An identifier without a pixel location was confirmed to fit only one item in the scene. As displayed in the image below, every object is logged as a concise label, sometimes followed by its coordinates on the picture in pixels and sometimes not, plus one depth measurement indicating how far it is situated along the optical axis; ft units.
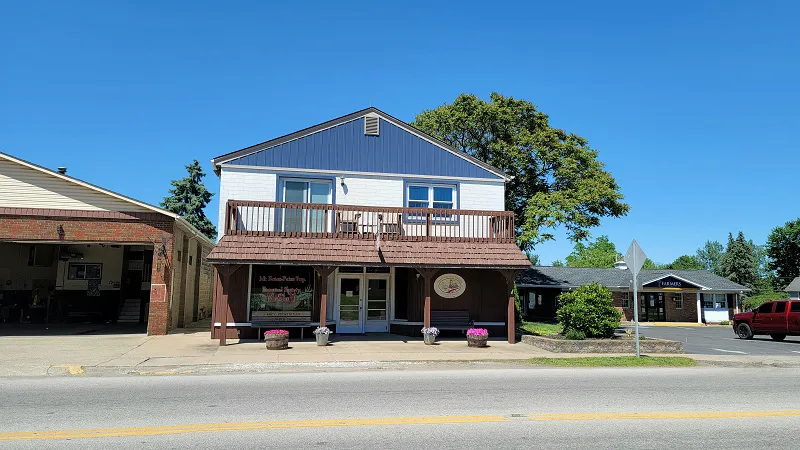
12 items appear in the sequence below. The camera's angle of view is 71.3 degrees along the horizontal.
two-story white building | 56.75
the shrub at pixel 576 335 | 54.24
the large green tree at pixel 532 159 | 97.14
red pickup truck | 73.51
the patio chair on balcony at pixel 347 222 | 59.06
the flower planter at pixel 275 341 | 49.97
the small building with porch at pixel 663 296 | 129.39
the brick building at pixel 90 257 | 57.31
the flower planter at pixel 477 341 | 54.60
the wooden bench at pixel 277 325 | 57.30
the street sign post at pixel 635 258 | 47.47
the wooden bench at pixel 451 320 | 62.18
